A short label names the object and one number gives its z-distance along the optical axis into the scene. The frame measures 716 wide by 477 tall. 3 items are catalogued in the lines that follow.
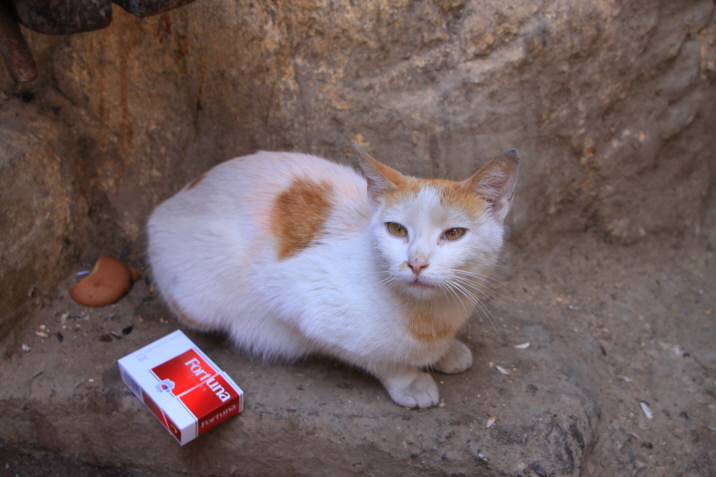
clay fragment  0.68
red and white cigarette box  0.56
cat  0.53
